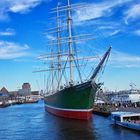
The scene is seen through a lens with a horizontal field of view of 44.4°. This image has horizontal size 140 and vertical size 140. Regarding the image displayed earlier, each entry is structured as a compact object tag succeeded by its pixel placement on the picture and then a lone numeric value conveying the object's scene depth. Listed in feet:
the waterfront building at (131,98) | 204.73
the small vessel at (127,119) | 87.88
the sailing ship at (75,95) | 115.80
